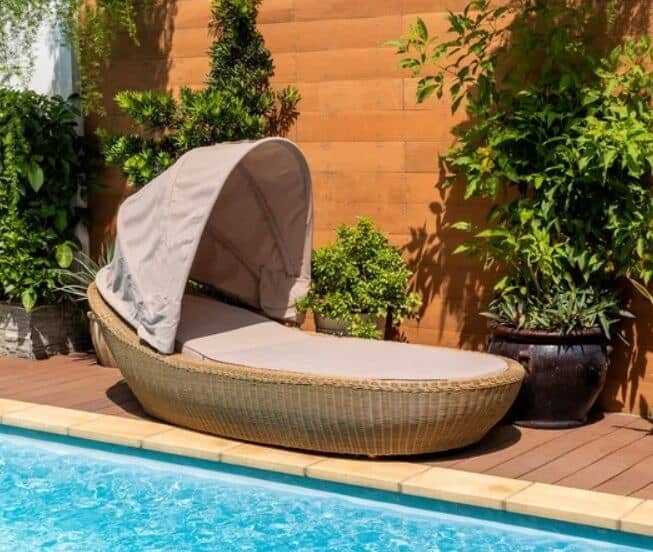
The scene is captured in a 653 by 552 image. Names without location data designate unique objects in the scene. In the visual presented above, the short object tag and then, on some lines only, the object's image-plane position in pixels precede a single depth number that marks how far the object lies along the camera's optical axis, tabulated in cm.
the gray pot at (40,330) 842
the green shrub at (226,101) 768
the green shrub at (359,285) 705
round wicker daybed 557
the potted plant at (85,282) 812
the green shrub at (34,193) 822
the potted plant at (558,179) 619
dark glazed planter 621
